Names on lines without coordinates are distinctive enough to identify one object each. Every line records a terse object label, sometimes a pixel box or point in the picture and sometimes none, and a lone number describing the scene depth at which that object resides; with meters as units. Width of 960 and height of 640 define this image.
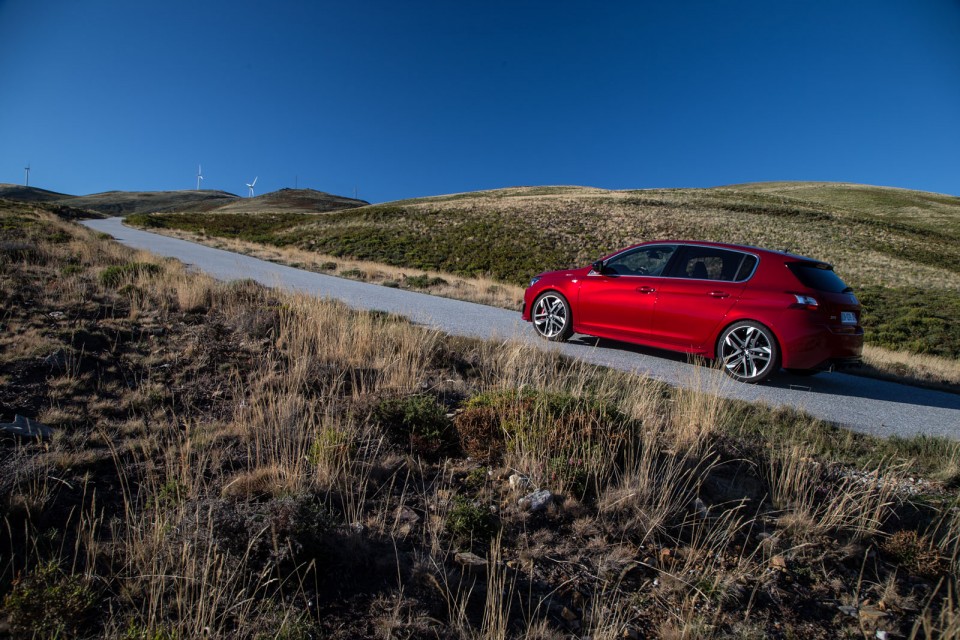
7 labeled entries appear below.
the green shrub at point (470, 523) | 2.86
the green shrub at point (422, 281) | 16.09
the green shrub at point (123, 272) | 8.73
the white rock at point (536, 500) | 3.18
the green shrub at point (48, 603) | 2.03
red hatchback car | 6.17
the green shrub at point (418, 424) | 3.91
